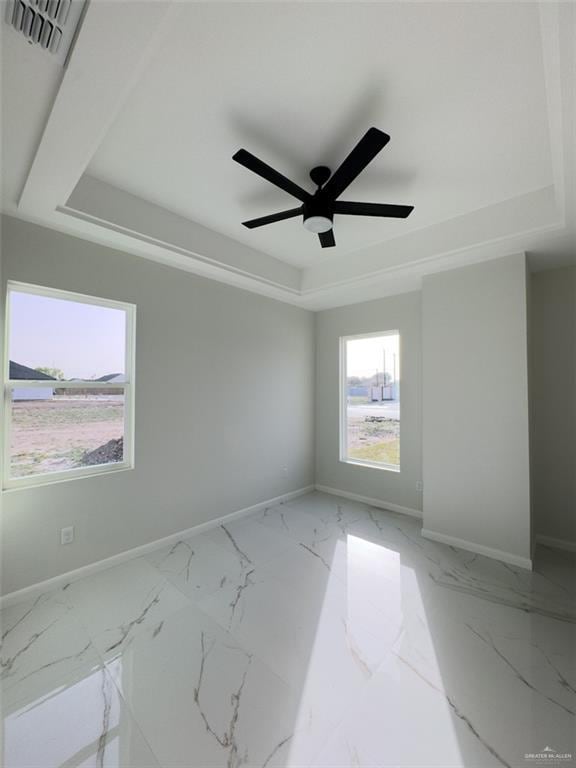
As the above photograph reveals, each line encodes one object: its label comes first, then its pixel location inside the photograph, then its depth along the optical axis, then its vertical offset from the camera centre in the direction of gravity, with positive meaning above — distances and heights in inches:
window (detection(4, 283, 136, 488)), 90.9 +0.7
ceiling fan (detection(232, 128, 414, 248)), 64.0 +45.6
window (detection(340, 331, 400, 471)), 155.6 -5.0
